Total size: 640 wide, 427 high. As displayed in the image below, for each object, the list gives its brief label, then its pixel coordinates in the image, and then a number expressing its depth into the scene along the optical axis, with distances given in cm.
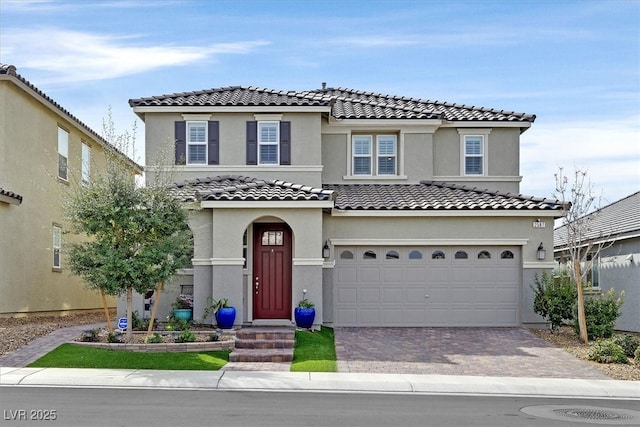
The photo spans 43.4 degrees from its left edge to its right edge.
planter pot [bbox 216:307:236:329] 2028
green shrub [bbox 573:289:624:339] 2073
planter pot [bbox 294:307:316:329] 2052
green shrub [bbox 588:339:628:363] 1800
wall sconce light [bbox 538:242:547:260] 2259
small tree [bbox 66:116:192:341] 1784
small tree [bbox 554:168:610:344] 2055
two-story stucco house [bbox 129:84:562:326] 2128
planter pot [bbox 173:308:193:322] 2097
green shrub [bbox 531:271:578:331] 2136
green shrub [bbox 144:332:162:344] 1826
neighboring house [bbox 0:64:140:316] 2286
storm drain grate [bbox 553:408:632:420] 1248
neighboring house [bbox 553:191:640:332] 2405
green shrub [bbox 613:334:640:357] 1869
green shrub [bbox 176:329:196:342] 1844
